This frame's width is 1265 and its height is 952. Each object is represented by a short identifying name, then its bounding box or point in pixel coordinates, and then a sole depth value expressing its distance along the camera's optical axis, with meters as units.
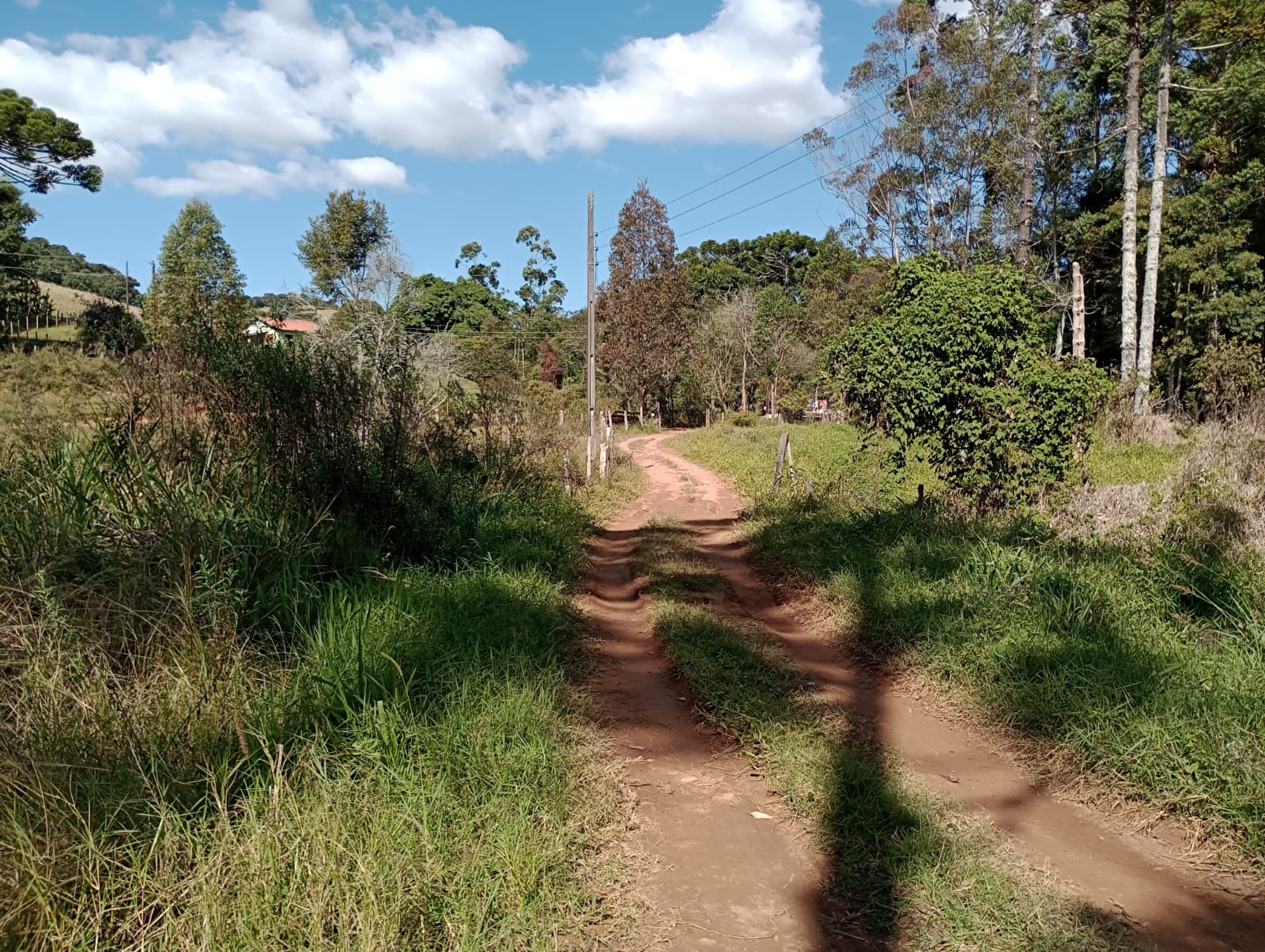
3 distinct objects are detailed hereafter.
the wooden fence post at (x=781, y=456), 12.72
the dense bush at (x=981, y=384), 7.85
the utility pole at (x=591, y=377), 16.02
